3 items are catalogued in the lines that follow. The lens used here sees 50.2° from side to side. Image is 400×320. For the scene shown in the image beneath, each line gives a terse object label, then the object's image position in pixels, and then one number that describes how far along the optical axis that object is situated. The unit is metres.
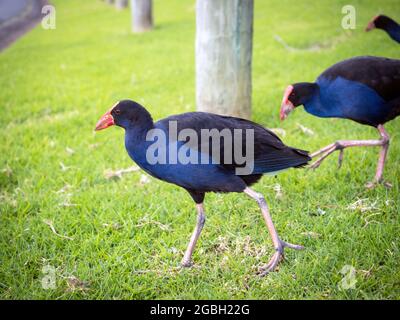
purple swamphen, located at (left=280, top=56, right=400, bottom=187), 3.73
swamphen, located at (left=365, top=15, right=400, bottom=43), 5.02
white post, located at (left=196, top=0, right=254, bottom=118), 5.03
